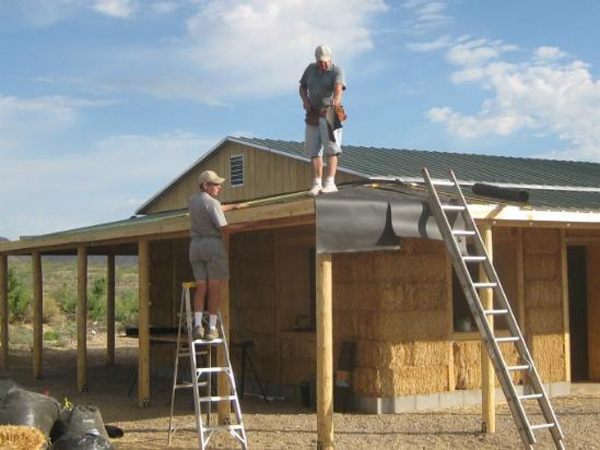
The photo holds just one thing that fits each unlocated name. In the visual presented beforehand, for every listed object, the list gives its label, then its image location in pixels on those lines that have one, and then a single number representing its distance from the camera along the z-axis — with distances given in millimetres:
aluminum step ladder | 8695
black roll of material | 8562
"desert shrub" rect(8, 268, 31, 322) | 32156
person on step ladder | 8961
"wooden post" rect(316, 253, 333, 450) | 8570
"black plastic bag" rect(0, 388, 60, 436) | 8578
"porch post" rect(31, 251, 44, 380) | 16766
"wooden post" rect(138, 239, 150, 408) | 12672
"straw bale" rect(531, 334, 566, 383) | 12406
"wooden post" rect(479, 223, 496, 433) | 9625
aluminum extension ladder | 6844
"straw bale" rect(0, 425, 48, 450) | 7297
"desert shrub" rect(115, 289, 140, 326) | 32406
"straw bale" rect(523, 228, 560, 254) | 12422
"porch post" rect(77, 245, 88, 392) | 14570
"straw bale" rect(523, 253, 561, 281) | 12461
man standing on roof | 9277
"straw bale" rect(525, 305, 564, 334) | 12398
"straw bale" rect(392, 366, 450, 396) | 11156
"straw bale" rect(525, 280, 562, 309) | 12422
